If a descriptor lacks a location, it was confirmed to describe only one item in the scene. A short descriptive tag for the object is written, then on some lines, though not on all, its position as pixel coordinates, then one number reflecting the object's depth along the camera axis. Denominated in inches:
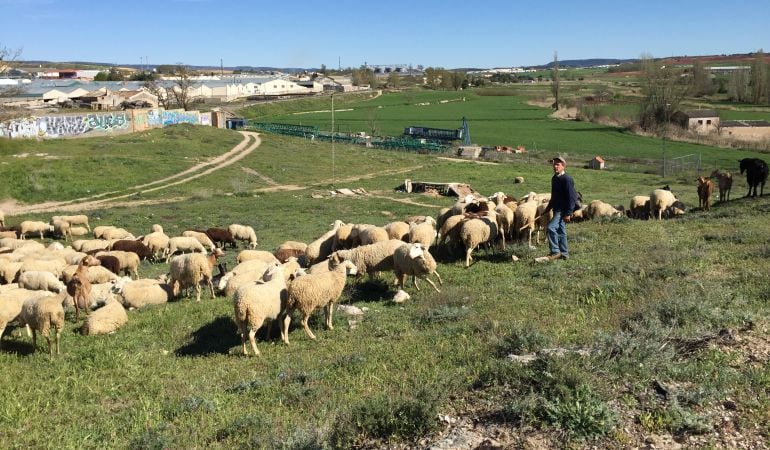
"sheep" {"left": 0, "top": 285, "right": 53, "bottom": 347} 430.6
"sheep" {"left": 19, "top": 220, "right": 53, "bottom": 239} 1015.0
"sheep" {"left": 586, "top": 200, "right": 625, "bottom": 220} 872.9
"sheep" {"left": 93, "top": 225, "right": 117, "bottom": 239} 939.3
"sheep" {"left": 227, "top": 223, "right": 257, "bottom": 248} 987.3
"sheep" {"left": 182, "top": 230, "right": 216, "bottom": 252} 902.4
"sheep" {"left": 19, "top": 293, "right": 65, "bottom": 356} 416.2
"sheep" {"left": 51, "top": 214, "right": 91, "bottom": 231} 1063.4
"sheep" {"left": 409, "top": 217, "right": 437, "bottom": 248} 609.6
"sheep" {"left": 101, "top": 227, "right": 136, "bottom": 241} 928.9
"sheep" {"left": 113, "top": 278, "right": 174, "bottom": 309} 572.7
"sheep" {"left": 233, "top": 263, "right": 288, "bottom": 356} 398.0
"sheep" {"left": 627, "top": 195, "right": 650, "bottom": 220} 920.3
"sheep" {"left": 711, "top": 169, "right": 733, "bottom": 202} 1008.2
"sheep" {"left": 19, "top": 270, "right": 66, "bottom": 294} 575.2
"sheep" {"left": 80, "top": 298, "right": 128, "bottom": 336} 472.1
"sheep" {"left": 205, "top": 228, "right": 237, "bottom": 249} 956.6
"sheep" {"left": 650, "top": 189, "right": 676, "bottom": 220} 862.5
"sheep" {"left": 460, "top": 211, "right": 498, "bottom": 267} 602.2
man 542.3
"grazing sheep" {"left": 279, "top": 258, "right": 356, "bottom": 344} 419.5
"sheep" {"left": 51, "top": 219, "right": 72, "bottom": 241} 1020.1
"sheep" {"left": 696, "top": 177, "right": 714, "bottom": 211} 910.4
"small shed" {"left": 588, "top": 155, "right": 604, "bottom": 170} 2239.2
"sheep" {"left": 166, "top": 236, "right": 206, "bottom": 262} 839.7
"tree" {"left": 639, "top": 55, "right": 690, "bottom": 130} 3319.4
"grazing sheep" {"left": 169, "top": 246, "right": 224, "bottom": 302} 589.9
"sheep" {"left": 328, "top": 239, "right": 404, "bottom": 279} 534.9
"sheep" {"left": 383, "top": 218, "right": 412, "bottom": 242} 634.8
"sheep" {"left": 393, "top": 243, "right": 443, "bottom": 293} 492.3
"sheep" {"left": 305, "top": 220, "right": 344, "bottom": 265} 658.8
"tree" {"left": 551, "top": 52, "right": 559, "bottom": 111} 4910.9
